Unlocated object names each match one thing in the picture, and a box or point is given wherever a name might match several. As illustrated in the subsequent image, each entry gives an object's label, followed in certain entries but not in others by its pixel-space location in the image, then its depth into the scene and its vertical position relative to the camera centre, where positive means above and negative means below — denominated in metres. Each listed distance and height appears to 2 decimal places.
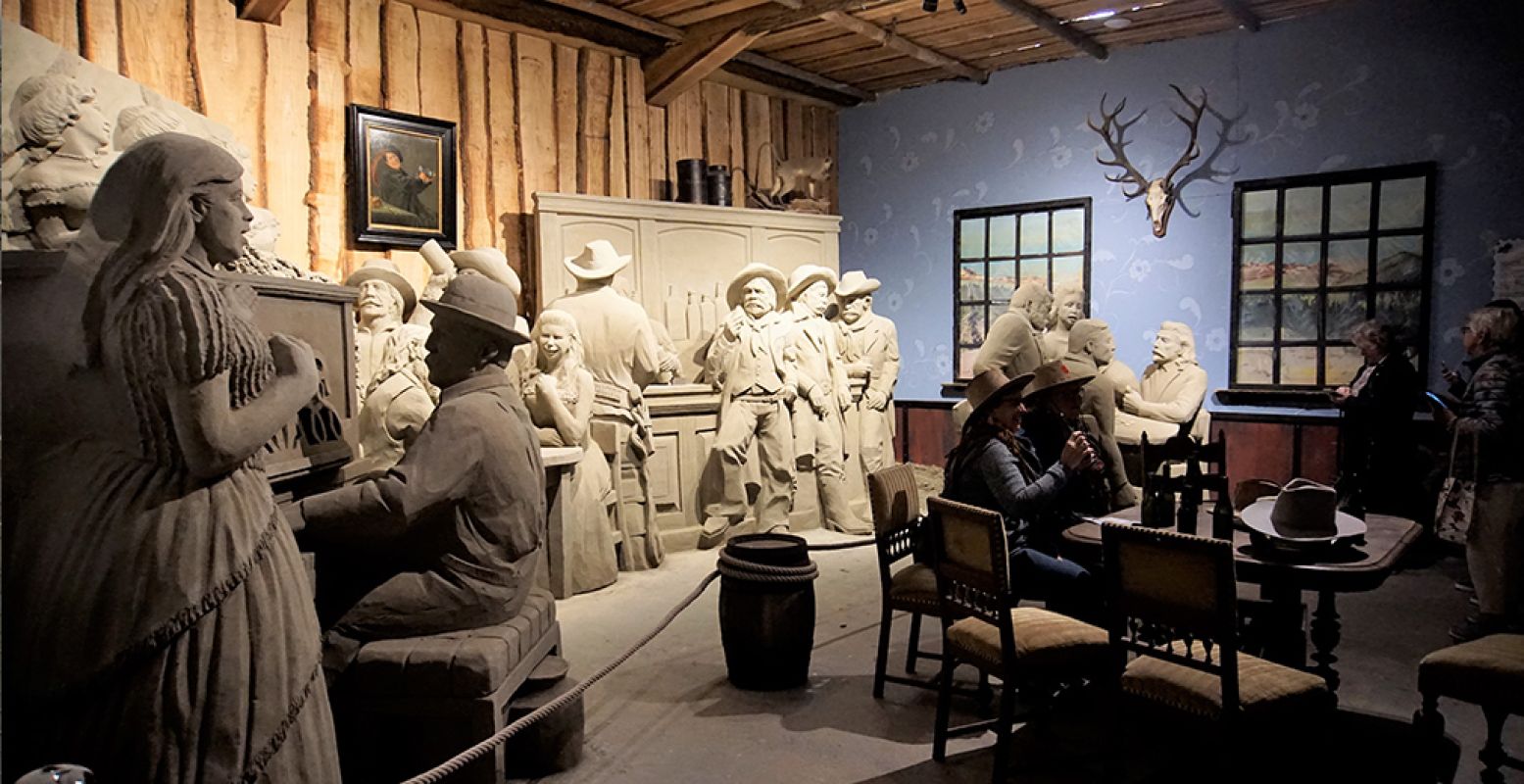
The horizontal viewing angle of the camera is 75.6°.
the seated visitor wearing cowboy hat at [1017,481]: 3.92 -0.66
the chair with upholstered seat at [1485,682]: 3.10 -1.18
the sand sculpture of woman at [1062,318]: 7.55 +0.01
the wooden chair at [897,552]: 4.20 -1.02
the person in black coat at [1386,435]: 6.50 -0.78
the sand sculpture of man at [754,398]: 7.33 -0.56
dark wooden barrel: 4.30 -1.33
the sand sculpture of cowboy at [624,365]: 6.66 -0.28
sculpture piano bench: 2.97 -1.15
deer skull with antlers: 8.30 +1.27
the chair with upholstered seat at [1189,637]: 2.86 -0.98
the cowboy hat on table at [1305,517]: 3.51 -0.72
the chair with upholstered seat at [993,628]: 3.33 -1.11
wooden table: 3.30 -0.86
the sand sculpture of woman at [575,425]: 5.90 -0.61
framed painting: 6.69 +1.03
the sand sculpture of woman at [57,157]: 2.79 +0.52
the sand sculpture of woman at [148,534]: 1.95 -0.42
